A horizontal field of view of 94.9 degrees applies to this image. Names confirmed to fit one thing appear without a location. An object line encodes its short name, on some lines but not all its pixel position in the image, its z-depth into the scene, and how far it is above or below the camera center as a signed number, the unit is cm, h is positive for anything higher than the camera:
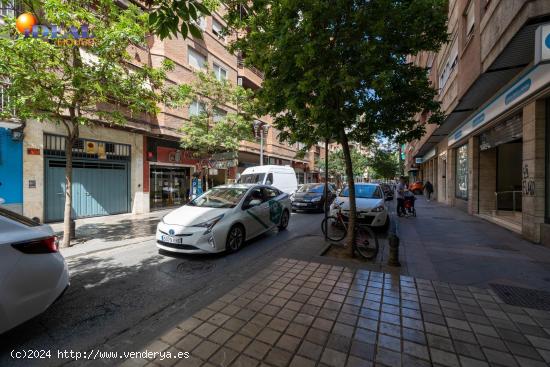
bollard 468 -131
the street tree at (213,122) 1286 +314
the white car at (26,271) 229 -89
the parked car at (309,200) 1264 -95
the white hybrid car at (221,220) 512 -89
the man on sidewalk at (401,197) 1120 -72
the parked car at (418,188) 2539 -68
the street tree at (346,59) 424 +220
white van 1444 +28
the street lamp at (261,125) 1673 +380
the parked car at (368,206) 772 -80
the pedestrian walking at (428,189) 1906 -59
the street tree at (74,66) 542 +267
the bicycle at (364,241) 524 -130
